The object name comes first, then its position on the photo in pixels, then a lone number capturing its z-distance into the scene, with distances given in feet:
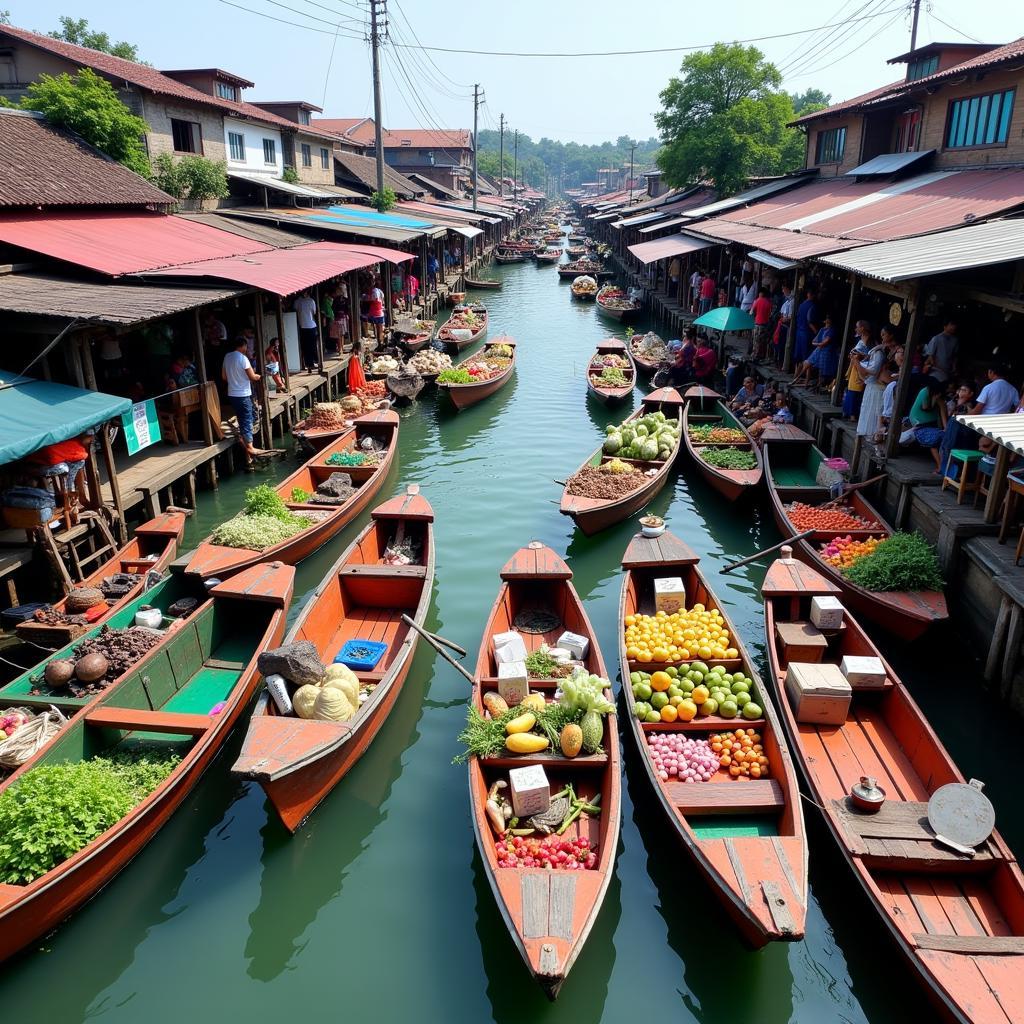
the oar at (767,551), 31.22
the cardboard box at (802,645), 25.07
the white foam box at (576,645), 25.08
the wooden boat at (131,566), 25.86
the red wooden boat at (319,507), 29.86
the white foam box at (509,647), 24.20
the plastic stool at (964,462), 30.78
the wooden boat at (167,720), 17.15
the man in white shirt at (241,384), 43.62
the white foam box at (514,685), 22.49
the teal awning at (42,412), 25.84
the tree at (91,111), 53.06
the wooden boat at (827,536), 27.50
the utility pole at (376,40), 83.51
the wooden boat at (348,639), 19.51
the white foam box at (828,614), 25.86
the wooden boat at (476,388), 60.13
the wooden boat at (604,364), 59.31
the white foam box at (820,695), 22.50
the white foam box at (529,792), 19.13
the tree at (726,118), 103.96
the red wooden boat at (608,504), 36.78
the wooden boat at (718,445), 41.52
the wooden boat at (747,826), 15.85
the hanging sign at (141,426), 36.09
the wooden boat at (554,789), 15.19
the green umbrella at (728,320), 54.44
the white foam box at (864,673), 23.27
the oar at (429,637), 24.14
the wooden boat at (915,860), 14.80
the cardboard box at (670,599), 27.32
